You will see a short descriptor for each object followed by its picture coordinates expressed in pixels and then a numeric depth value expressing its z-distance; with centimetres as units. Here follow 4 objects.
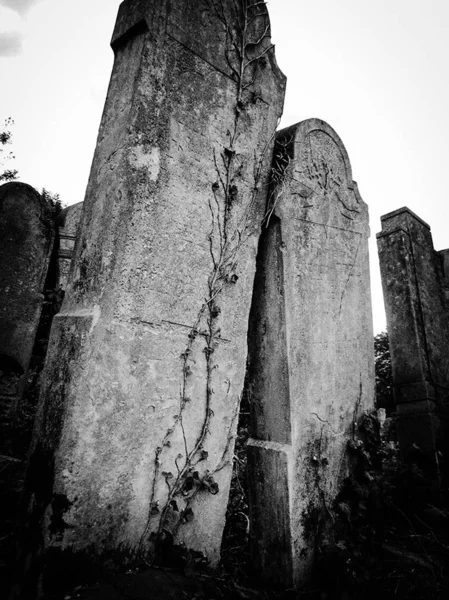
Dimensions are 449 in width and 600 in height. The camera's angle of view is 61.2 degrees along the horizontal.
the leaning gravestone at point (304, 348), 225
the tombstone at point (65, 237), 538
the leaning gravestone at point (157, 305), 172
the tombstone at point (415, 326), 393
